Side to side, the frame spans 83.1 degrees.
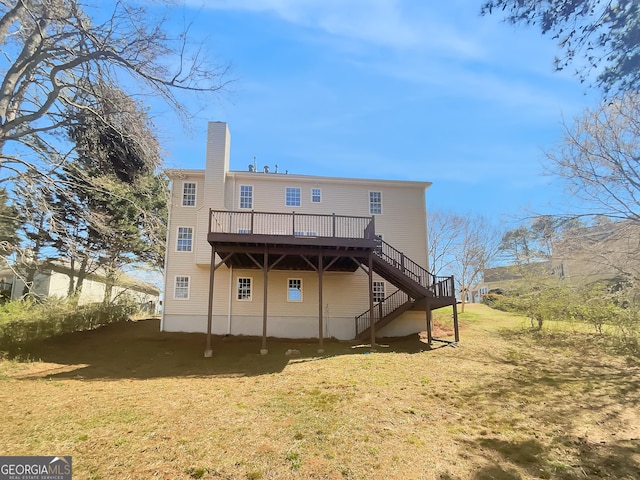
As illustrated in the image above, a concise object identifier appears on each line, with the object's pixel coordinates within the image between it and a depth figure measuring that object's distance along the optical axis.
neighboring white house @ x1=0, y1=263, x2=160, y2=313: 21.55
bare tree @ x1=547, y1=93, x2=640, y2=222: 10.12
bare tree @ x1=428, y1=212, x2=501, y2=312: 27.80
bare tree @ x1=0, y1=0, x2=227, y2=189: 7.66
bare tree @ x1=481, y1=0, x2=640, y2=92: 5.27
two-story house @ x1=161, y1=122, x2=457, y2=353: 16.62
